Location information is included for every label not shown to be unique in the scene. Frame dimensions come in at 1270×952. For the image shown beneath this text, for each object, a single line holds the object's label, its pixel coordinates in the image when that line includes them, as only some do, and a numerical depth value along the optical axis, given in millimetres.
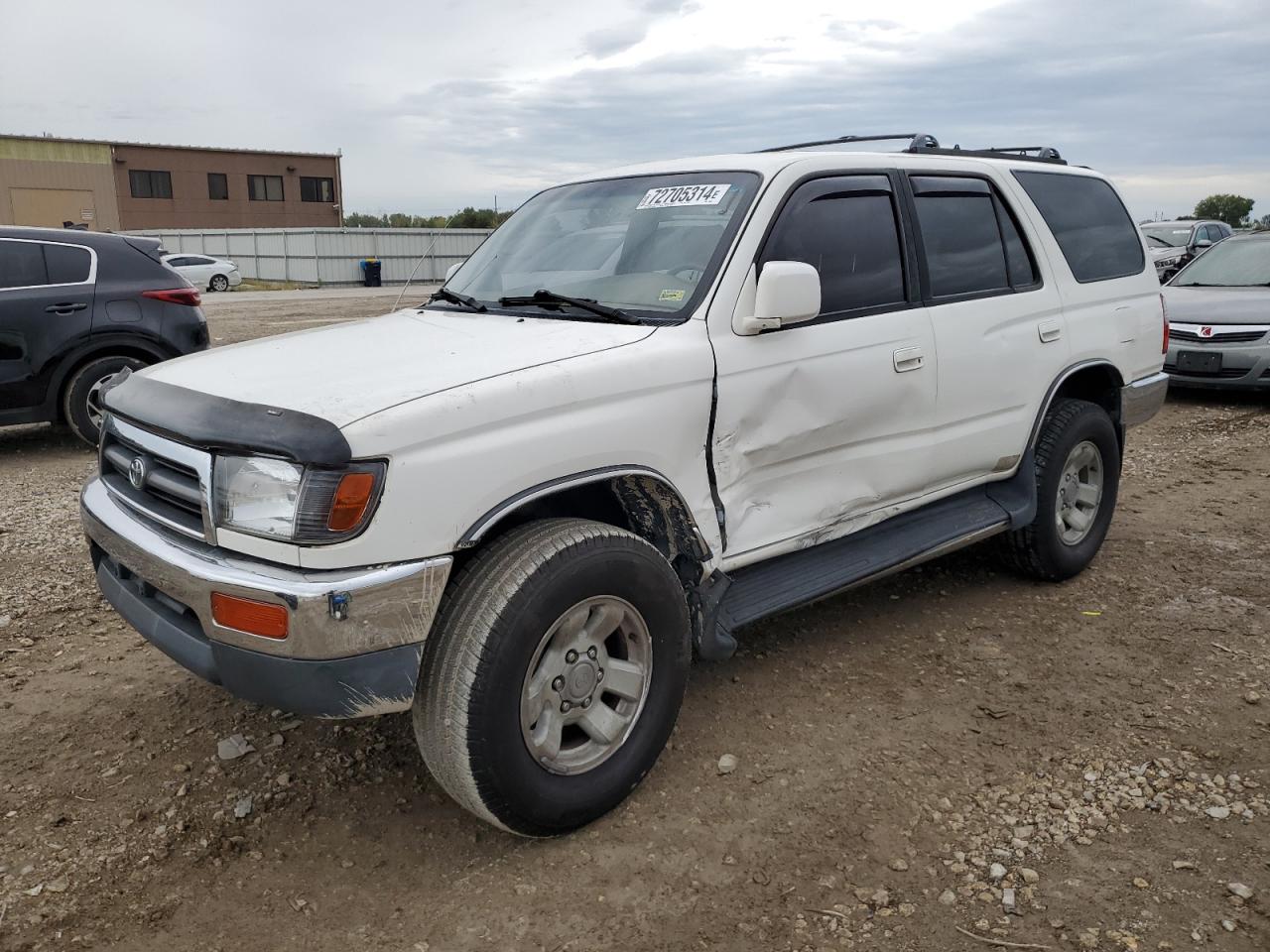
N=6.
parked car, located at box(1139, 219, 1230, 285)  17375
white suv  2518
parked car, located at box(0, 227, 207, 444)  7457
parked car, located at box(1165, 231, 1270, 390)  9383
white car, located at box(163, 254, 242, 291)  29969
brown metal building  46156
